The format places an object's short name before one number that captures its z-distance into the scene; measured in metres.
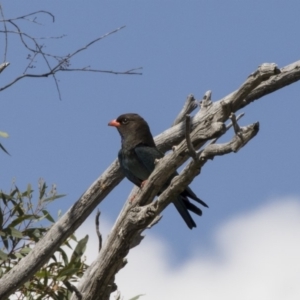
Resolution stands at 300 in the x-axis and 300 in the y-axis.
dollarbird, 14.21
